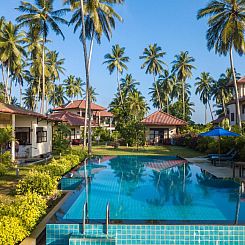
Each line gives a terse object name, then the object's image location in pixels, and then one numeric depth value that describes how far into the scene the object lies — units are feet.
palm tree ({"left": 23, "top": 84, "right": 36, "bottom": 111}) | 191.11
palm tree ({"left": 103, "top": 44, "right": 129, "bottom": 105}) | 159.63
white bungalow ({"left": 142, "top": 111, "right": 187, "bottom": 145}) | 120.78
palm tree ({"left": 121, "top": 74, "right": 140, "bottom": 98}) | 193.52
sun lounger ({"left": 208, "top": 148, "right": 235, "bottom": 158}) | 57.60
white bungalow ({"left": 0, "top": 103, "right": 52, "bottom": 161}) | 64.03
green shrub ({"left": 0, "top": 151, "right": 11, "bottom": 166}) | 31.73
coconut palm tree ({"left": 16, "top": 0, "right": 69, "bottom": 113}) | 89.92
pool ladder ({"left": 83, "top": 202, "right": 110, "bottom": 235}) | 19.34
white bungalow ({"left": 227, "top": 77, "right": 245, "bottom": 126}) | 107.65
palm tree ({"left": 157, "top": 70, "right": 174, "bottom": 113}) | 189.88
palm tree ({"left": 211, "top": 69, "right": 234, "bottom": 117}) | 192.92
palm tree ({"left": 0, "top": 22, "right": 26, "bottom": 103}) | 109.50
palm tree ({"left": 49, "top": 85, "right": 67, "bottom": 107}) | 222.48
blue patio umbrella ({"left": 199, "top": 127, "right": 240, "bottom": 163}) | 56.34
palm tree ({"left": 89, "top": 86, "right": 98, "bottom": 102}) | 241.59
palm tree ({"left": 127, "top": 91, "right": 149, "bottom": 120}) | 141.14
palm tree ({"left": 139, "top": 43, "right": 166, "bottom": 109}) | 160.97
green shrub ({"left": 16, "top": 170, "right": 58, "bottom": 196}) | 28.84
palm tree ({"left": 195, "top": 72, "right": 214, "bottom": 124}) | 210.79
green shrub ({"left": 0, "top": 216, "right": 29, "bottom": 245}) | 16.84
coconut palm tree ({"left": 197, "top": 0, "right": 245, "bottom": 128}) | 81.66
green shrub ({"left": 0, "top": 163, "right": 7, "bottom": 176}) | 32.82
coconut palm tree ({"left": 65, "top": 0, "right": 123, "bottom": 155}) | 76.07
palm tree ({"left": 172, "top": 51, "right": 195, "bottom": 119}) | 170.40
